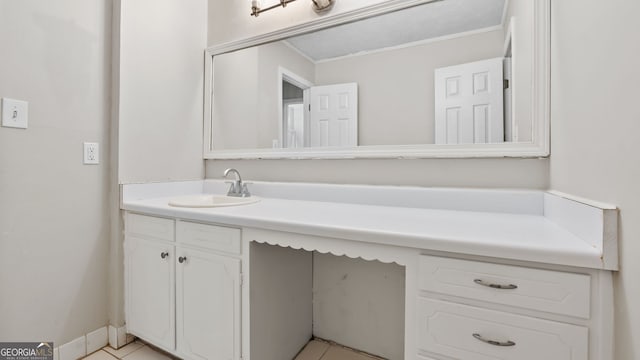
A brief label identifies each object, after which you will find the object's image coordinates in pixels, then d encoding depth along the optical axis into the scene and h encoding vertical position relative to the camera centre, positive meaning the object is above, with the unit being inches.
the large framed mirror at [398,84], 46.5 +18.7
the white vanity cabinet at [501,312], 25.8 -12.6
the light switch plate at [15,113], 46.4 +10.7
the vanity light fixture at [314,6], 62.1 +38.3
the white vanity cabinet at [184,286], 45.4 -18.4
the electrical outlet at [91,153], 56.6 +5.1
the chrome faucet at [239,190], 65.6 -2.3
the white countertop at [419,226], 26.7 -5.6
